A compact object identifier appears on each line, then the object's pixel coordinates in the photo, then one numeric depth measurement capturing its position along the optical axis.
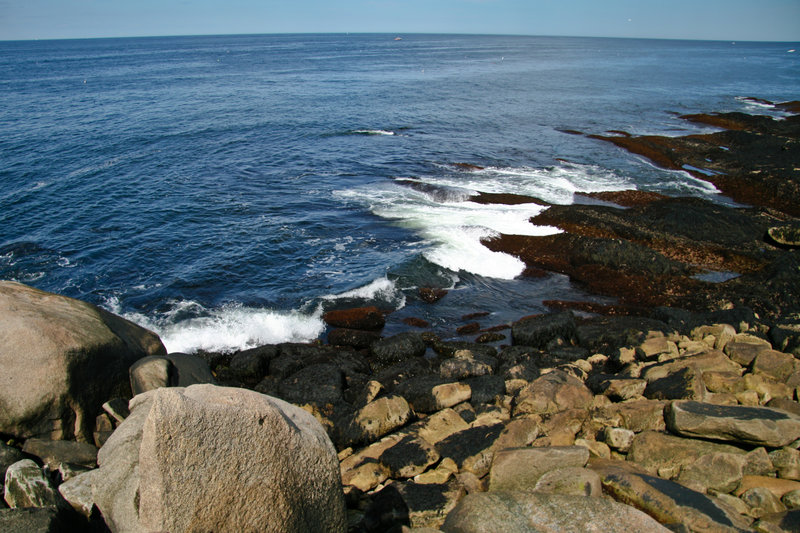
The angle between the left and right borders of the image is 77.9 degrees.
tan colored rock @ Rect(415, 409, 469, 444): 10.27
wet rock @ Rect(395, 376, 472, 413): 12.02
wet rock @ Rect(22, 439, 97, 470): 8.03
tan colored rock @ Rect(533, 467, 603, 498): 7.19
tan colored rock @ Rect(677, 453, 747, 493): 7.66
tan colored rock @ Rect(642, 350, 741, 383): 11.43
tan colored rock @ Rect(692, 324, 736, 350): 13.38
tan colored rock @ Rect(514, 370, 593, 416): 10.93
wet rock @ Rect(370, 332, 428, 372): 16.08
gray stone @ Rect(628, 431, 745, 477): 8.27
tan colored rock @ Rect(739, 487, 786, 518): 6.96
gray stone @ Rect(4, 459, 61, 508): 6.69
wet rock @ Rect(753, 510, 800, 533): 6.39
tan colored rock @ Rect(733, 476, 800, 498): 7.33
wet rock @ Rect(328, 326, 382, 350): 16.98
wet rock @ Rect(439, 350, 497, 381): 14.24
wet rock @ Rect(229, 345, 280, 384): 15.29
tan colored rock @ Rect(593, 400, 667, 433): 9.49
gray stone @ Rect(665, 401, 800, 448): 8.23
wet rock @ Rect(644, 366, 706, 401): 10.40
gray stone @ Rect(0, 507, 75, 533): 5.57
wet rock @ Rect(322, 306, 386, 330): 17.95
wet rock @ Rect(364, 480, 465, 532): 7.50
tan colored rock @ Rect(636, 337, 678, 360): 13.63
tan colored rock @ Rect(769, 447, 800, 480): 7.71
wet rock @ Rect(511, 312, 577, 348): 16.66
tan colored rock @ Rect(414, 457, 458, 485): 8.79
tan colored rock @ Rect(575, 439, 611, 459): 8.86
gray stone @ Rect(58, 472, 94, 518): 6.52
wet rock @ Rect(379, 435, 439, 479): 9.06
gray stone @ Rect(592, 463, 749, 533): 6.60
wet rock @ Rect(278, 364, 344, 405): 12.97
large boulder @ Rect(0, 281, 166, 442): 8.60
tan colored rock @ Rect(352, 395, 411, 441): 10.77
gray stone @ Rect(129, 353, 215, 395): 9.93
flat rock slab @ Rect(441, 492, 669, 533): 5.94
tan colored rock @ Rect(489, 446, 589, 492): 7.94
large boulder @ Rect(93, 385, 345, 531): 5.15
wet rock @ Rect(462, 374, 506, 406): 12.38
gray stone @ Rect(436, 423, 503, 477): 9.10
